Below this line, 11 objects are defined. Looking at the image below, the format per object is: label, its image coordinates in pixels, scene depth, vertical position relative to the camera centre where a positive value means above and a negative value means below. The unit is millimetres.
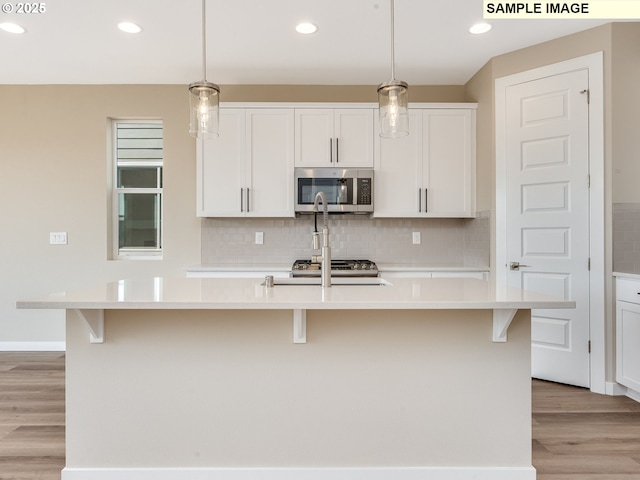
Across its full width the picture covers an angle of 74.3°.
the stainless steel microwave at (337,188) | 3691 +458
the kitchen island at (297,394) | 1809 -664
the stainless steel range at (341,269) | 3479 -243
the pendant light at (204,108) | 1855 +593
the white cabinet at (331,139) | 3732 +898
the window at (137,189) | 4172 +510
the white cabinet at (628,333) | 2652 -601
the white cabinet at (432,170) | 3766 +630
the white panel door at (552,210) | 2977 +225
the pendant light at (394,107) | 1867 +599
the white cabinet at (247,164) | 3719 +674
